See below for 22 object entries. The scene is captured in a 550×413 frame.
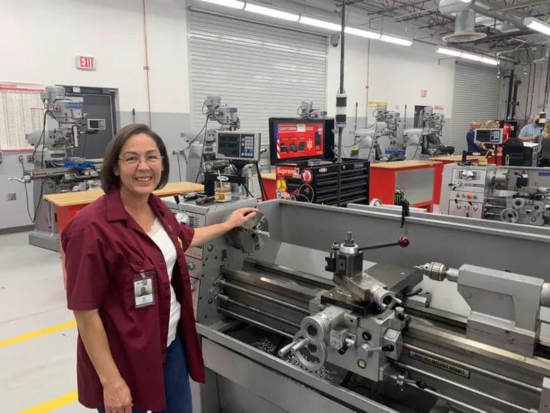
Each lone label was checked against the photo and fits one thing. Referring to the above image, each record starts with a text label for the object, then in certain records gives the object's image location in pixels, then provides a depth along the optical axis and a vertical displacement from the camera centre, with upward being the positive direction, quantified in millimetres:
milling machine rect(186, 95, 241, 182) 4887 +47
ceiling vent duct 4500 +1479
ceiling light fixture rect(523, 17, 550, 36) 5281 +1486
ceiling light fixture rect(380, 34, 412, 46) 6492 +1591
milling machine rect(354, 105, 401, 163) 5934 +44
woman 969 -354
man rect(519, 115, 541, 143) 5761 +128
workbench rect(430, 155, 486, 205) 5785 -492
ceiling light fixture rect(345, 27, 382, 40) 6083 +1561
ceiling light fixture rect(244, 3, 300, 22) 4863 +1536
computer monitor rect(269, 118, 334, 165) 2791 -3
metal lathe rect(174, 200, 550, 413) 926 -474
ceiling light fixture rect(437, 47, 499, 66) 7621 +1651
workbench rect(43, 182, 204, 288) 3006 -458
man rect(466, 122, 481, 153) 6477 -53
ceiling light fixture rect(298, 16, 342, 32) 5560 +1573
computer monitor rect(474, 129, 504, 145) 4223 +39
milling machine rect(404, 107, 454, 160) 6484 +21
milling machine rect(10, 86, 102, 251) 4012 -234
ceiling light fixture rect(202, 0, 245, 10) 4647 +1512
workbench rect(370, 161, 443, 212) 4719 -489
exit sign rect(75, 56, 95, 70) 4773 +859
